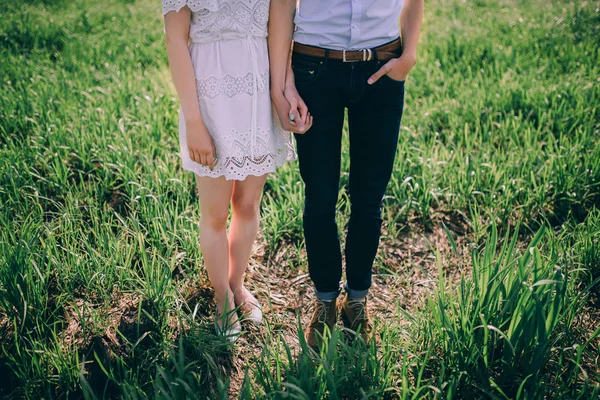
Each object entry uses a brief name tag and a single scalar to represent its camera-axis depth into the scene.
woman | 1.43
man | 1.48
